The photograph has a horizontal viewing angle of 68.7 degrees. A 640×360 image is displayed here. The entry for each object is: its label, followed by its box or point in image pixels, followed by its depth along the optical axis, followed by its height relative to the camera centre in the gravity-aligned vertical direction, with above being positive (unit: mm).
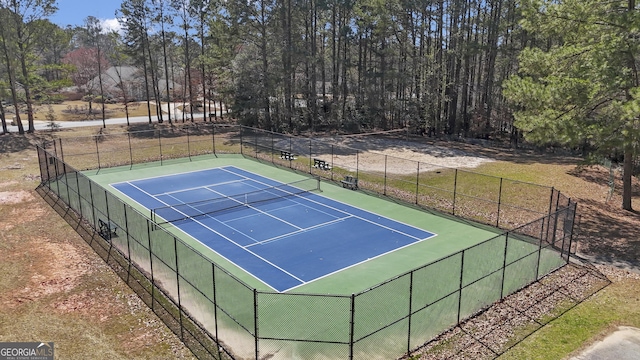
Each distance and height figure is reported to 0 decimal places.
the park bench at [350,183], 24125 -4923
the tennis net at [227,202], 19561 -5211
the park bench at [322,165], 27309 -4565
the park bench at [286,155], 29284 -4345
